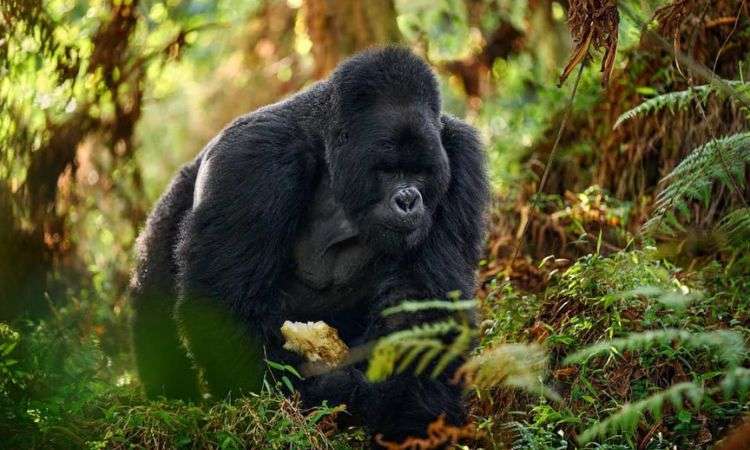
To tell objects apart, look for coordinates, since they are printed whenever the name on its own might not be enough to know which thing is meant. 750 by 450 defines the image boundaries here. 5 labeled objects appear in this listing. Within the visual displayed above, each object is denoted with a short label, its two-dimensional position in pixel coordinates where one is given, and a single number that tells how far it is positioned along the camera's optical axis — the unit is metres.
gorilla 8.14
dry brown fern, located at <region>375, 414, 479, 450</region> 6.28
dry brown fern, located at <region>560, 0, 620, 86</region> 7.36
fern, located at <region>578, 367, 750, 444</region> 4.79
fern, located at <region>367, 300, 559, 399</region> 5.43
